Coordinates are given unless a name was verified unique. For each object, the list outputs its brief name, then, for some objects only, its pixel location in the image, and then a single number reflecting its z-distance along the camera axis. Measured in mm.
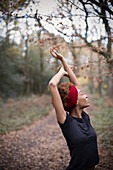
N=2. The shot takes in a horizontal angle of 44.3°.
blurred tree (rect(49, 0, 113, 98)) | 2932
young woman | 1790
